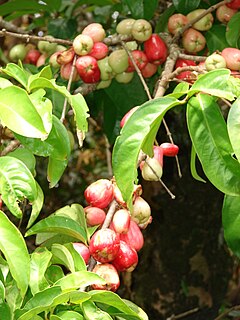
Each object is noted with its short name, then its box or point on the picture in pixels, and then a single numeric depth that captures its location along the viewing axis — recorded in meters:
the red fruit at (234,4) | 1.75
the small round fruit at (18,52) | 2.01
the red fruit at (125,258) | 1.38
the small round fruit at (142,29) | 1.72
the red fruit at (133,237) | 1.42
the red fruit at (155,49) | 1.73
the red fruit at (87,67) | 1.65
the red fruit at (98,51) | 1.67
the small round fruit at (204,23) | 1.74
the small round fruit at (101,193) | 1.41
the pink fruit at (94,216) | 1.44
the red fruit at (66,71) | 1.70
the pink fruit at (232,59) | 1.56
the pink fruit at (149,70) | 1.79
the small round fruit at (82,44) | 1.64
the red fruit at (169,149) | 1.48
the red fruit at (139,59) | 1.74
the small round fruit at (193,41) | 1.74
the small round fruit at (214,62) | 1.49
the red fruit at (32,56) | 2.00
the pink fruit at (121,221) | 1.37
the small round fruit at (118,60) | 1.70
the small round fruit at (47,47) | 1.92
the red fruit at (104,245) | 1.33
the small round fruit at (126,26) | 1.76
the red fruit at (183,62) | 1.67
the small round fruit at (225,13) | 1.78
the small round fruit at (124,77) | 1.78
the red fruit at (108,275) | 1.33
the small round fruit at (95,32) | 1.69
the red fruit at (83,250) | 1.39
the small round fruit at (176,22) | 1.76
